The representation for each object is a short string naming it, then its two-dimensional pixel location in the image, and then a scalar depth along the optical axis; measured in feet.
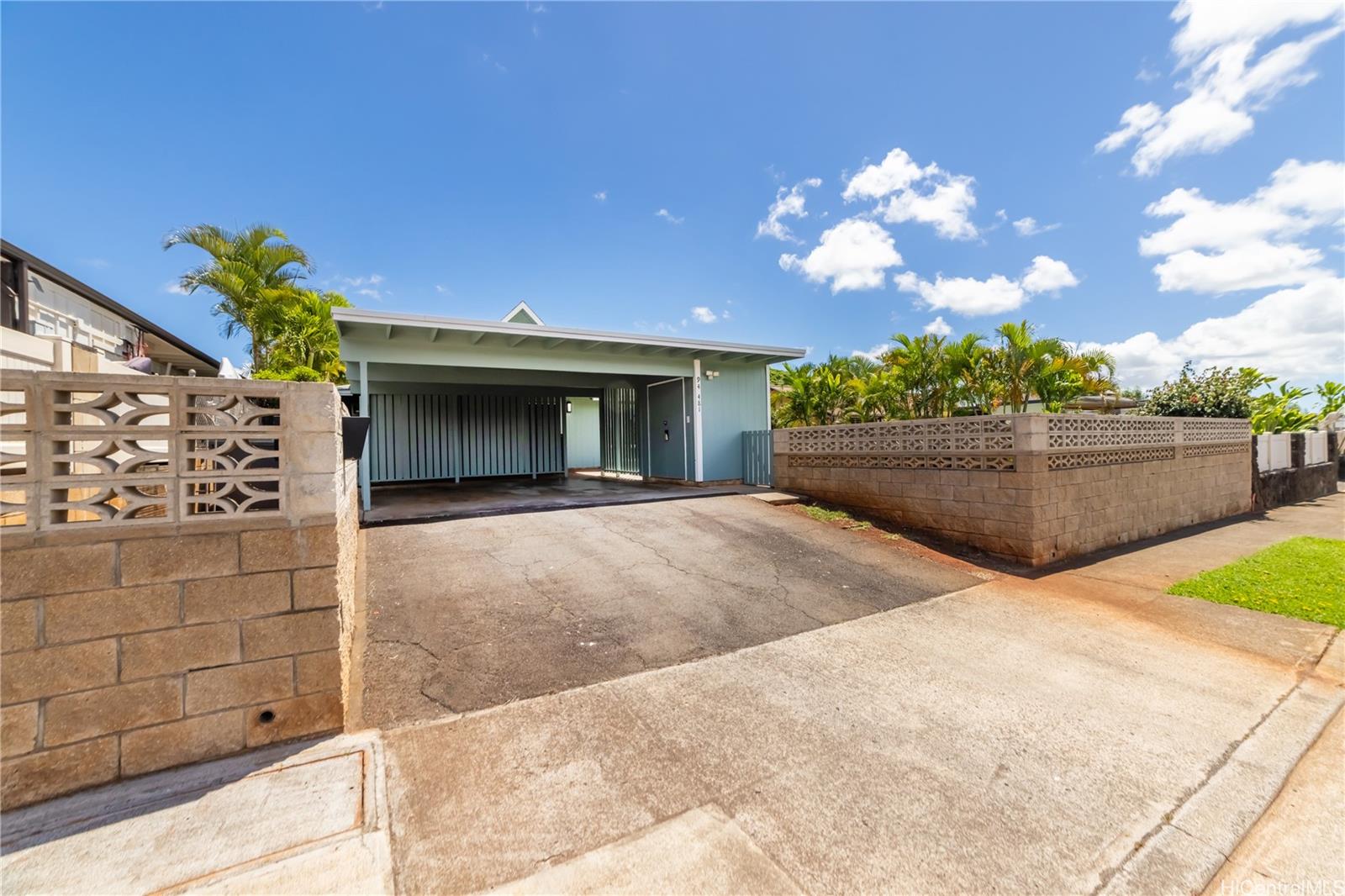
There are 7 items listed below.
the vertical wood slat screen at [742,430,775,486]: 35.20
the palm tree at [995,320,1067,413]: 33.42
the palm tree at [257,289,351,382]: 23.85
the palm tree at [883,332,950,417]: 37.37
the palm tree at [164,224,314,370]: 40.73
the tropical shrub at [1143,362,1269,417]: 40.14
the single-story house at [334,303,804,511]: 27.84
